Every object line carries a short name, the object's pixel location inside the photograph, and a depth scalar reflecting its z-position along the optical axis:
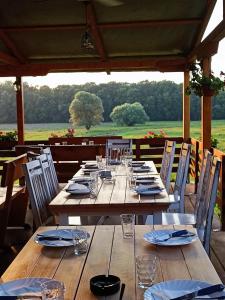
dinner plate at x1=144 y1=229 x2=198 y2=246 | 1.50
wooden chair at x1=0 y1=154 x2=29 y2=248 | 2.57
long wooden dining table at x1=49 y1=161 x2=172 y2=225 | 2.23
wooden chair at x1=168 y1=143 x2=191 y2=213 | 3.27
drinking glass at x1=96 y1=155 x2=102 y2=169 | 3.44
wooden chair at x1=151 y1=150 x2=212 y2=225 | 2.42
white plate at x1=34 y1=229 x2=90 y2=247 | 1.52
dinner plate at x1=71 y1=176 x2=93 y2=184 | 2.91
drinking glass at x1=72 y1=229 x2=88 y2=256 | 1.48
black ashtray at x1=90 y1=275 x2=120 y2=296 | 1.14
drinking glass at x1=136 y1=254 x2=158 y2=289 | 1.20
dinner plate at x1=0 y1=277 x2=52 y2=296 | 1.16
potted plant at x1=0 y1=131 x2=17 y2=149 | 6.76
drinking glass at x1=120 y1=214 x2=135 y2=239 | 1.61
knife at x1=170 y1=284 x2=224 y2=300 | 1.06
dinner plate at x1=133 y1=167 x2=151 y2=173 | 3.37
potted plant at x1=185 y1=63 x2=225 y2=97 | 4.75
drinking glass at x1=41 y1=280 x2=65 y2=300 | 1.05
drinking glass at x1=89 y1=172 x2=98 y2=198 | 2.43
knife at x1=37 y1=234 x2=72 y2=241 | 1.57
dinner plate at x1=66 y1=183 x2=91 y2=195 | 2.48
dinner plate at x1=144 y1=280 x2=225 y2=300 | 1.11
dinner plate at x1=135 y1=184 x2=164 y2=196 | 2.41
